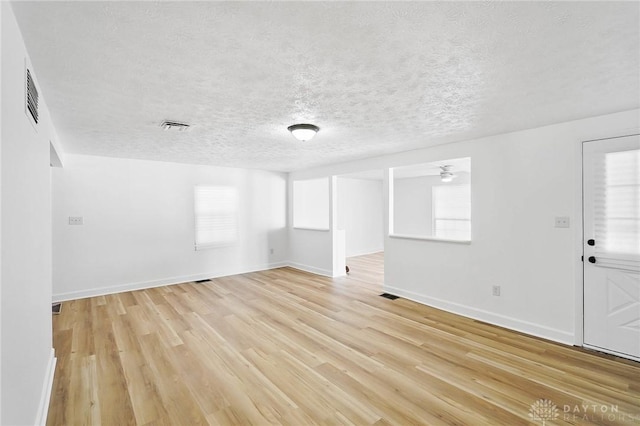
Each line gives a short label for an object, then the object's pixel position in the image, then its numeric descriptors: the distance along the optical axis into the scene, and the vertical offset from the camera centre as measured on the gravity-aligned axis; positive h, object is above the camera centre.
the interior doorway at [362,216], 8.85 -0.13
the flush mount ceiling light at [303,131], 3.16 +0.90
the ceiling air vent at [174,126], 3.10 +0.98
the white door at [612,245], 2.80 -0.35
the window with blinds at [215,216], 6.07 -0.08
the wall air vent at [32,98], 1.70 +0.72
